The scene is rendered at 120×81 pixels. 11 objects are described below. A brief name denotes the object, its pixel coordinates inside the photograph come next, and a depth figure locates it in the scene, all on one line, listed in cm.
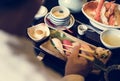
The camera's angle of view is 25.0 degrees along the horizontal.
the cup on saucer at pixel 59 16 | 162
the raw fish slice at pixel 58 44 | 143
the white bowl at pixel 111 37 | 152
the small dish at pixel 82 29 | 156
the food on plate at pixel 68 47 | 142
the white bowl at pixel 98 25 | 160
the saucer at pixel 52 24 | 161
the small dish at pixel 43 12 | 167
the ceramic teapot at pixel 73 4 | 170
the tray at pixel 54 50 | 140
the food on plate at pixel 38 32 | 151
